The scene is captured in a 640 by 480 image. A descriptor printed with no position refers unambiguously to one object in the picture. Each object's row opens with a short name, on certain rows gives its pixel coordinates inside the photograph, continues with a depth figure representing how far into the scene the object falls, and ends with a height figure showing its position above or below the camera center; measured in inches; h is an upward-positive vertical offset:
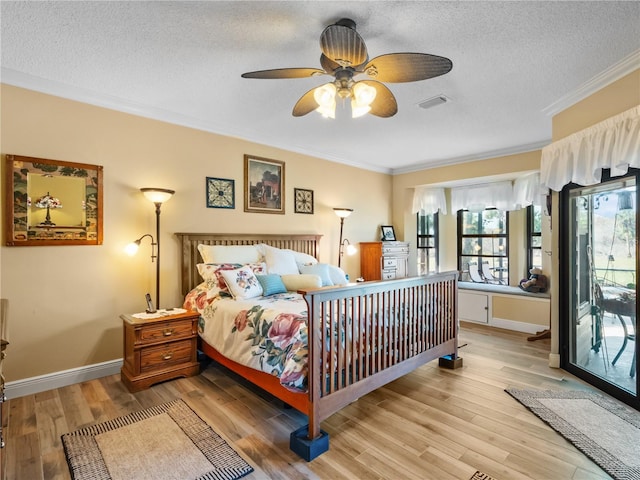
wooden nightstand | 109.4 -37.7
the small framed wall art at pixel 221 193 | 147.9 +21.0
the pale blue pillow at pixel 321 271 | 143.6 -13.9
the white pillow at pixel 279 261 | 144.4 -9.8
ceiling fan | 69.0 +38.4
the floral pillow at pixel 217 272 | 127.0 -13.0
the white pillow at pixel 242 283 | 120.7 -16.3
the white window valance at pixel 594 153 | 91.0 +27.3
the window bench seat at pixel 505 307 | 175.4 -37.9
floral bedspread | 82.8 -27.2
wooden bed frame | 79.4 -30.3
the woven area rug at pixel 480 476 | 69.4 -49.5
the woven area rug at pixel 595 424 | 75.2 -49.3
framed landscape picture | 160.9 +27.1
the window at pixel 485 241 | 214.5 -1.2
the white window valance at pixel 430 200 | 230.5 +27.1
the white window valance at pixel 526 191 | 187.8 +27.9
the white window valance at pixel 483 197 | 203.8 +27.3
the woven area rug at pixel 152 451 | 71.3 -49.6
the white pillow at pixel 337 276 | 150.2 -16.6
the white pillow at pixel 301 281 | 134.2 -17.0
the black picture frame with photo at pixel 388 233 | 230.5 +4.3
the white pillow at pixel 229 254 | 137.1 -6.1
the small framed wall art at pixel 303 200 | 182.2 +21.6
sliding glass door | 104.4 -15.4
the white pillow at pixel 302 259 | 157.9 -9.5
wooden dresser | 207.3 -13.0
